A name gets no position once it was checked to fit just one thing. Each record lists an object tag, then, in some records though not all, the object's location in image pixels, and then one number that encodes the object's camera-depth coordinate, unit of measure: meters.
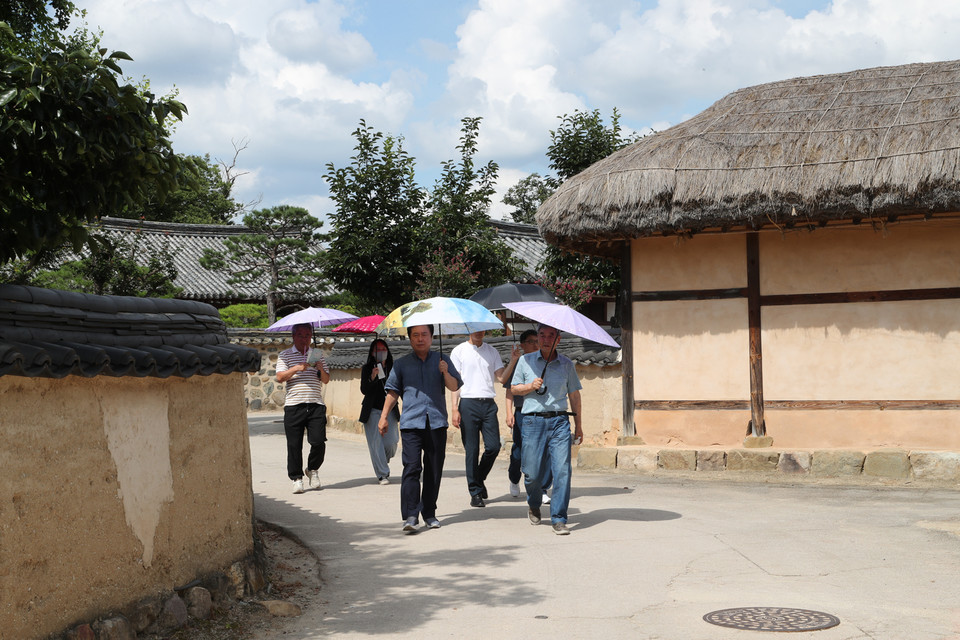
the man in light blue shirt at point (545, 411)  7.57
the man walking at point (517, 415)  8.91
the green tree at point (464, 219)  18.00
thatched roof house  10.27
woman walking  10.68
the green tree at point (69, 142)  4.18
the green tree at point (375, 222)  17.80
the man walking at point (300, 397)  9.77
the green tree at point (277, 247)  23.03
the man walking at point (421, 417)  7.69
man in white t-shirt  8.96
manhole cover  4.76
